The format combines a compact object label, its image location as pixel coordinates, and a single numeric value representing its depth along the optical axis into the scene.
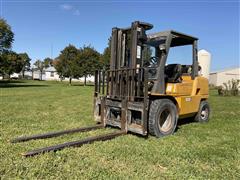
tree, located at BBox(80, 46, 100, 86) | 32.89
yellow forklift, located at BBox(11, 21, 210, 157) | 4.39
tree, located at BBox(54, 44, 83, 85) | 33.03
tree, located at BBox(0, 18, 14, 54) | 23.85
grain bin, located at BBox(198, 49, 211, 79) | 13.75
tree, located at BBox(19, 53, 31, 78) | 62.17
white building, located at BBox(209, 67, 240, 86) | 33.59
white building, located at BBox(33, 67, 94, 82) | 64.20
